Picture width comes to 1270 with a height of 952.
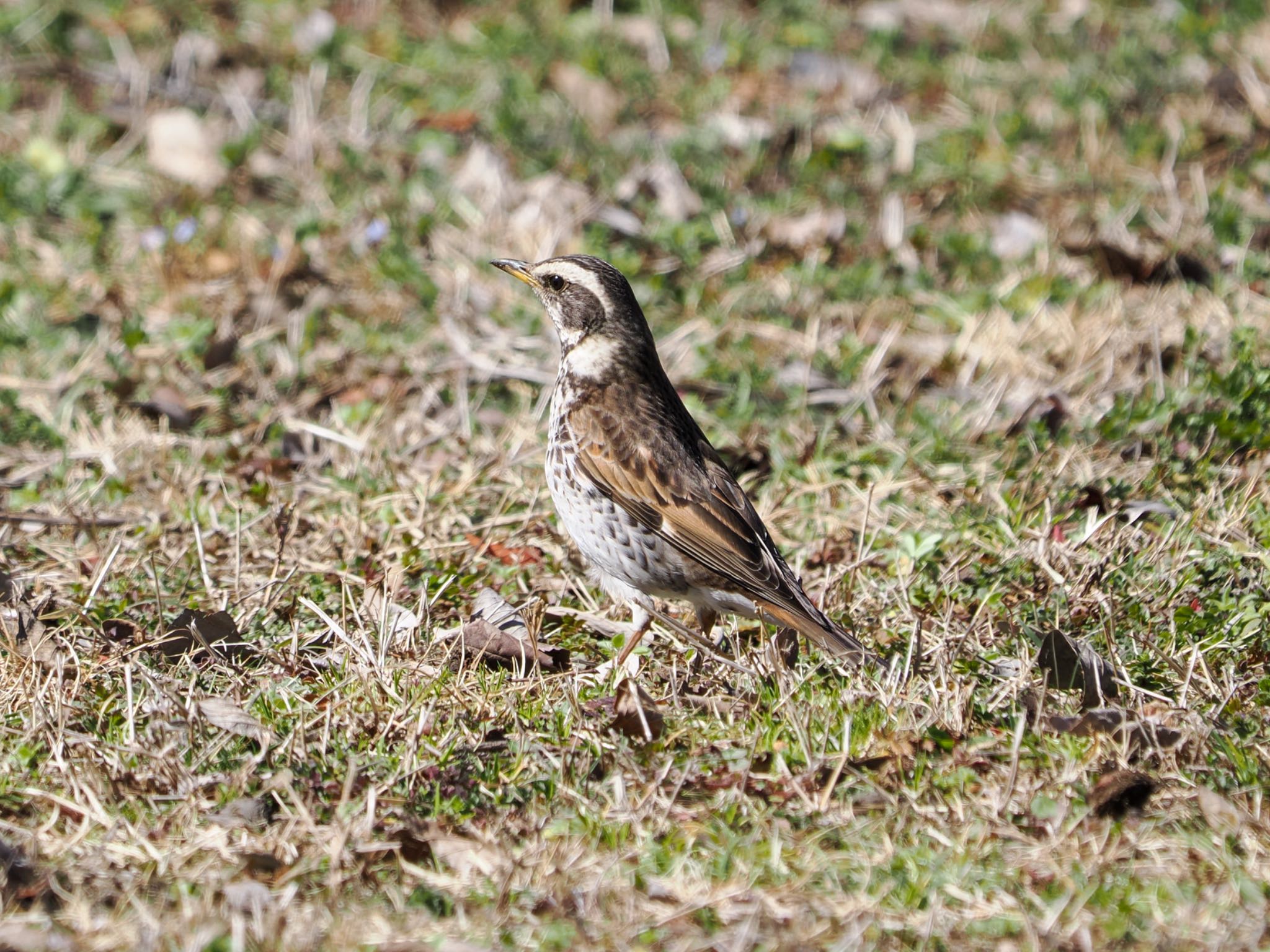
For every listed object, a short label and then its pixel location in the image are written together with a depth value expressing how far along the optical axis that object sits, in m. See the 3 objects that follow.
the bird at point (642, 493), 10.52
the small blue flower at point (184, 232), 16.44
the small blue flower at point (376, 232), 16.22
